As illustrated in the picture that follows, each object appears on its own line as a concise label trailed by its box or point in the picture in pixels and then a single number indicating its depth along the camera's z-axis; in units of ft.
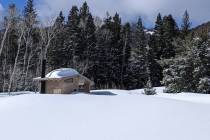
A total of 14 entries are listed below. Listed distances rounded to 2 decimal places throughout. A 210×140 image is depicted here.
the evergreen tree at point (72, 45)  221.05
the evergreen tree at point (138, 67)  231.91
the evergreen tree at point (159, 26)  245.04
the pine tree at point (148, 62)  228.84
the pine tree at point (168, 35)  232.32
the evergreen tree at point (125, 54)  233.35
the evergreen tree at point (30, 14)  202.85
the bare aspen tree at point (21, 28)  188.14
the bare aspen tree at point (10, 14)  179.70
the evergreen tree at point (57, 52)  215.51
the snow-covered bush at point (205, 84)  152.05
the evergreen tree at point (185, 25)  238.39
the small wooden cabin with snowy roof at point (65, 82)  130.62
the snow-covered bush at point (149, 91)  157.48
